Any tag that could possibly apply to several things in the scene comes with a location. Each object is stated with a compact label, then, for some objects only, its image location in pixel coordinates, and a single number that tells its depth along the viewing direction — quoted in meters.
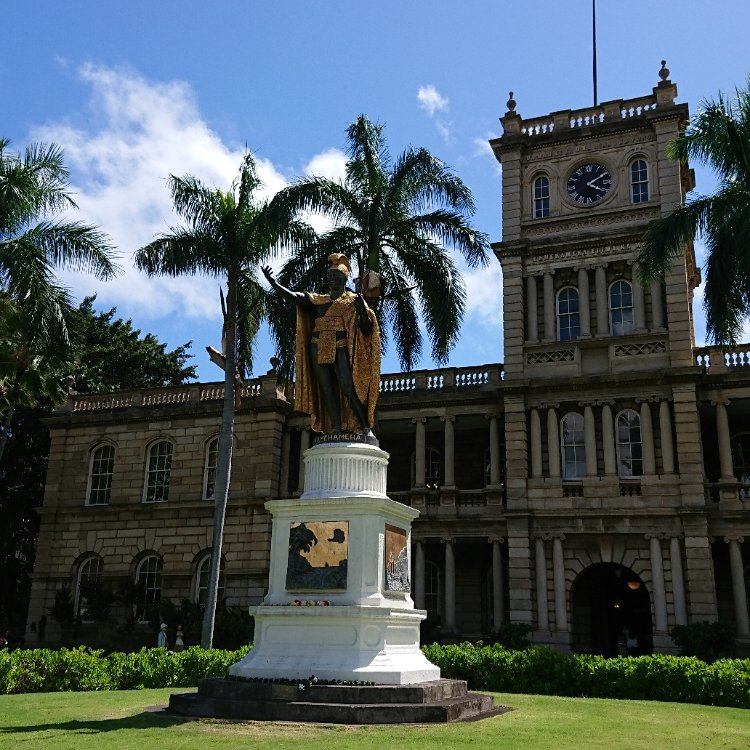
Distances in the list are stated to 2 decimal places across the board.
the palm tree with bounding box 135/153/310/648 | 22.39
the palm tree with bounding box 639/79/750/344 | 17.23
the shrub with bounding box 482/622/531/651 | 23.30
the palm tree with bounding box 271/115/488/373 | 22.41
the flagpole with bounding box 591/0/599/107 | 33.47
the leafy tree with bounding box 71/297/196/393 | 42.72
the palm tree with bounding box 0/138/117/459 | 19.06
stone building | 25.34
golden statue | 11.49
